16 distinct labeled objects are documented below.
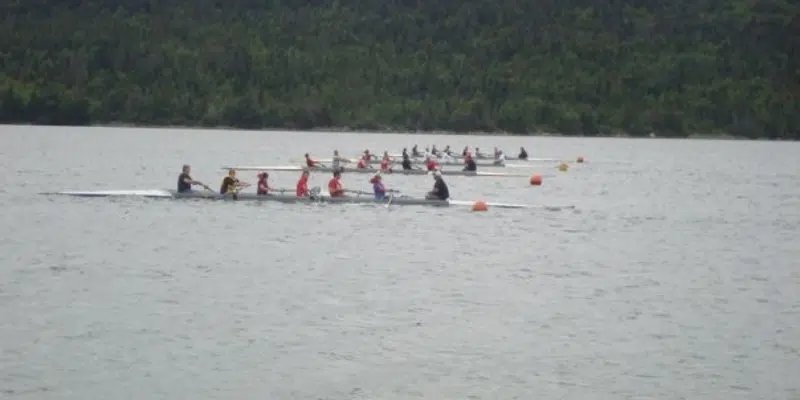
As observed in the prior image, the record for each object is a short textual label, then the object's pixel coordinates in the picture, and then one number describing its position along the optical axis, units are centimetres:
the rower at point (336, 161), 6544
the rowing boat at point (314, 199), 4812
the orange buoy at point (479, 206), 5072
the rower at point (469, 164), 6769
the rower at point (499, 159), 7800
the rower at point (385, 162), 6681
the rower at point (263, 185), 4756
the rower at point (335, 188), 4856
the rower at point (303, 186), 4859
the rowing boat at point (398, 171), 6731
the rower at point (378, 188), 4784
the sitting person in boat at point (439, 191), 4853
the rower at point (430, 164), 6794
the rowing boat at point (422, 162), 7525
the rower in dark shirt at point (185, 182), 4831
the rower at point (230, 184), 4825
